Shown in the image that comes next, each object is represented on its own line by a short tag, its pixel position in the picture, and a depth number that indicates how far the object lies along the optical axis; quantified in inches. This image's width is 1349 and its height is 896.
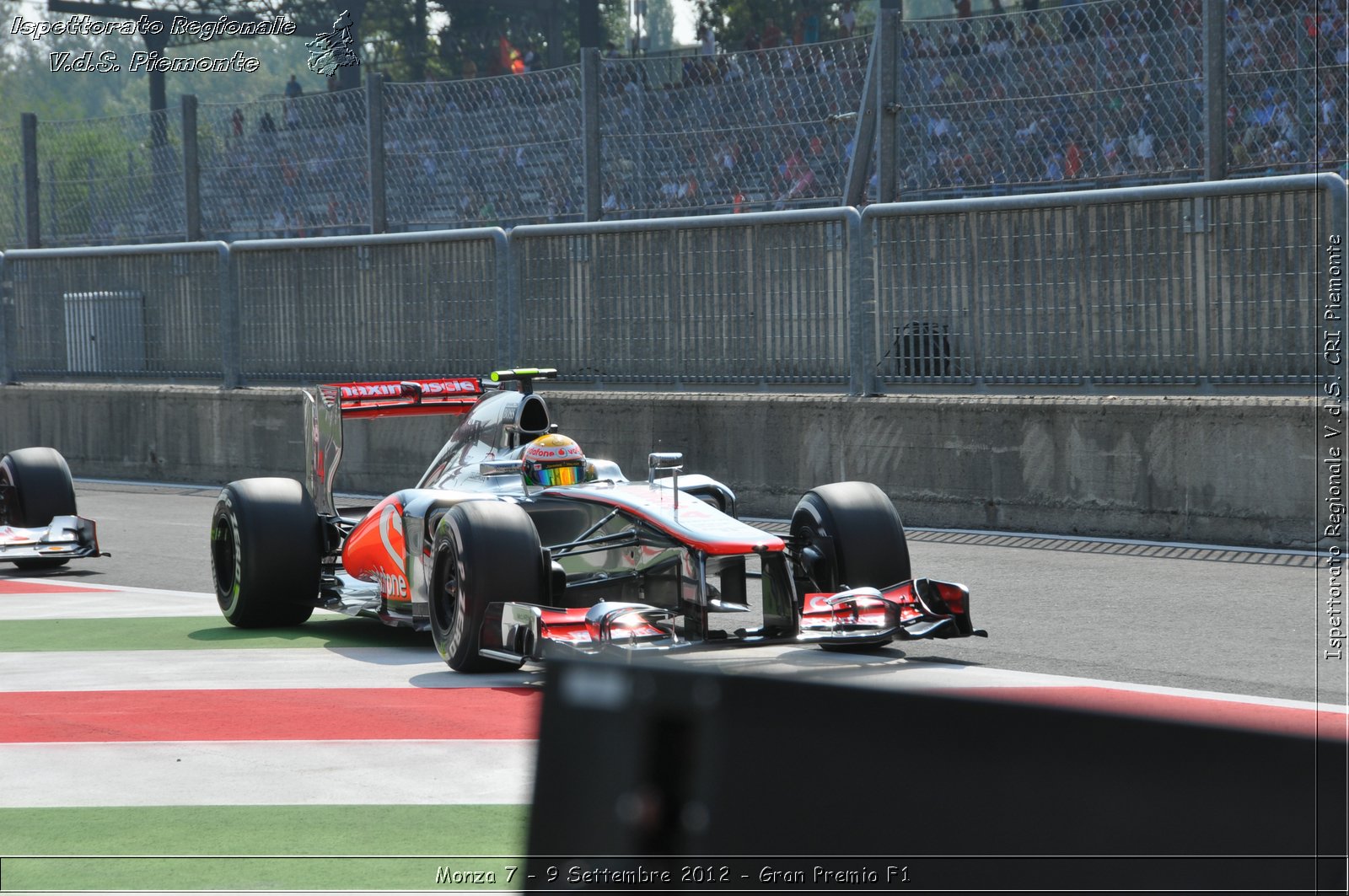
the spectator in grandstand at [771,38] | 1745.3
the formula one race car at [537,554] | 489.4
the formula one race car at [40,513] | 774.5
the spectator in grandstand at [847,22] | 2174.1
